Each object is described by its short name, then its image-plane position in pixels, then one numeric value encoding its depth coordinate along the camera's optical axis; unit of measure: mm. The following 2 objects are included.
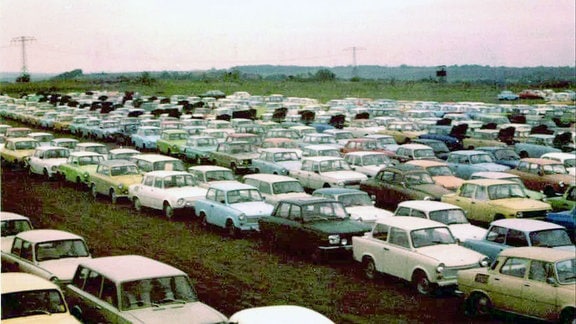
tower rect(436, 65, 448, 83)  96025
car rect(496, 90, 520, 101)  79625
